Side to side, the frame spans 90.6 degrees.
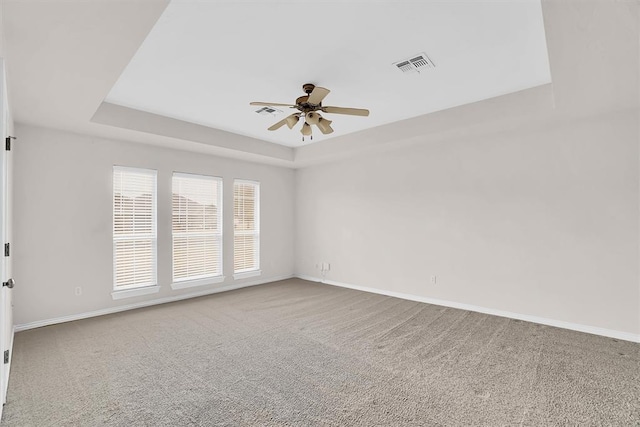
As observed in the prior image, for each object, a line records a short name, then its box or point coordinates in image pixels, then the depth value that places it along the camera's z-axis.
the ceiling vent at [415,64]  2.89
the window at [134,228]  4.64
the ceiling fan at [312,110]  3.10
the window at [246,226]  6.17
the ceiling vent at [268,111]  4.14
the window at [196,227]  5.31
